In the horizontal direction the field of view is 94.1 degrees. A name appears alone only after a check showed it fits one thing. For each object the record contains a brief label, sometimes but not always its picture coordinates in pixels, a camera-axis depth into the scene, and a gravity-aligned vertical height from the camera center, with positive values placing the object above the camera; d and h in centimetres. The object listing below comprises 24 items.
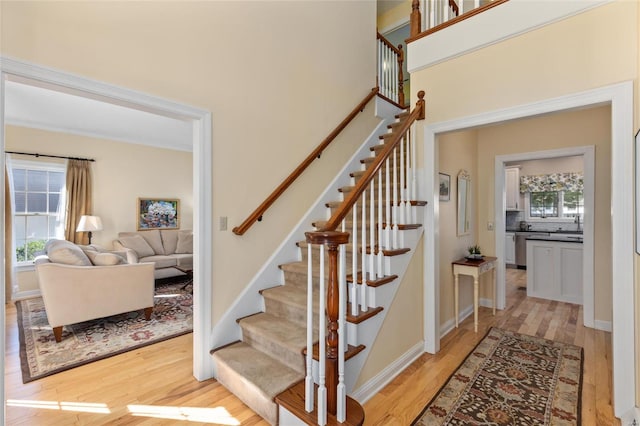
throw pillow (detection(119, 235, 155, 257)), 558 -60
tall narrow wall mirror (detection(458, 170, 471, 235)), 374 +15
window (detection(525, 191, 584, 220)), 624 +19
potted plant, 363 -49
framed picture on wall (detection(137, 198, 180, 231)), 616 +0
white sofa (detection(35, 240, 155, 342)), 299 -78
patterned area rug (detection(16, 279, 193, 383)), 265 -131
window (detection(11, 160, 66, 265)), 496 +15
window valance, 620 +68
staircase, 189 -91
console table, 329 -64
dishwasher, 658 -83
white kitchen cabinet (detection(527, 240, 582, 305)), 431 -86
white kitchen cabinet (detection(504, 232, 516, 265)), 662 -77
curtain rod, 478 +98
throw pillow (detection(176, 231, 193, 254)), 616 -64
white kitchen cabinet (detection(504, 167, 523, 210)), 704 +60
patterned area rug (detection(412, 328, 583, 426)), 192 -131
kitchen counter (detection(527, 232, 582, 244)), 439 -38
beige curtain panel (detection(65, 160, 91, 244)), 522 +29
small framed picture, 334 +30
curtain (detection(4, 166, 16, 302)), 456 -50
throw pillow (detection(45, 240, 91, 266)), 320 -47
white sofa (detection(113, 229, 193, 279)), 536 -67
